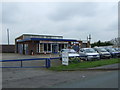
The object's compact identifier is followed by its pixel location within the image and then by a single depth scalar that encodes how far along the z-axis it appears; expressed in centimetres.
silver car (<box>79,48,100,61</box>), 1093
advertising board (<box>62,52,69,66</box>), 861
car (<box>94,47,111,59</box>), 1233
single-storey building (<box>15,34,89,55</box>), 2132
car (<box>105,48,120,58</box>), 1332
